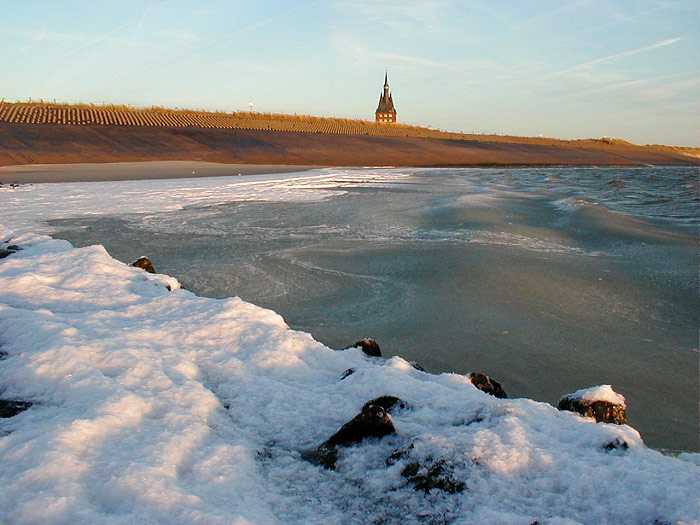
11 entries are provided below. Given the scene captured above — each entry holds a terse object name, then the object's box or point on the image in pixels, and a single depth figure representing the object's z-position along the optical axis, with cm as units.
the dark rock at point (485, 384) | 249
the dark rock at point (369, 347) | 287
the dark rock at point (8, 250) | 434
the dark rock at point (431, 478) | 156
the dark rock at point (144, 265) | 433
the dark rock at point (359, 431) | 182
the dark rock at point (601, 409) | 215
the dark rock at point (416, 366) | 273
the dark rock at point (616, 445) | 178
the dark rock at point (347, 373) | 239
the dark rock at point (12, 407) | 171
